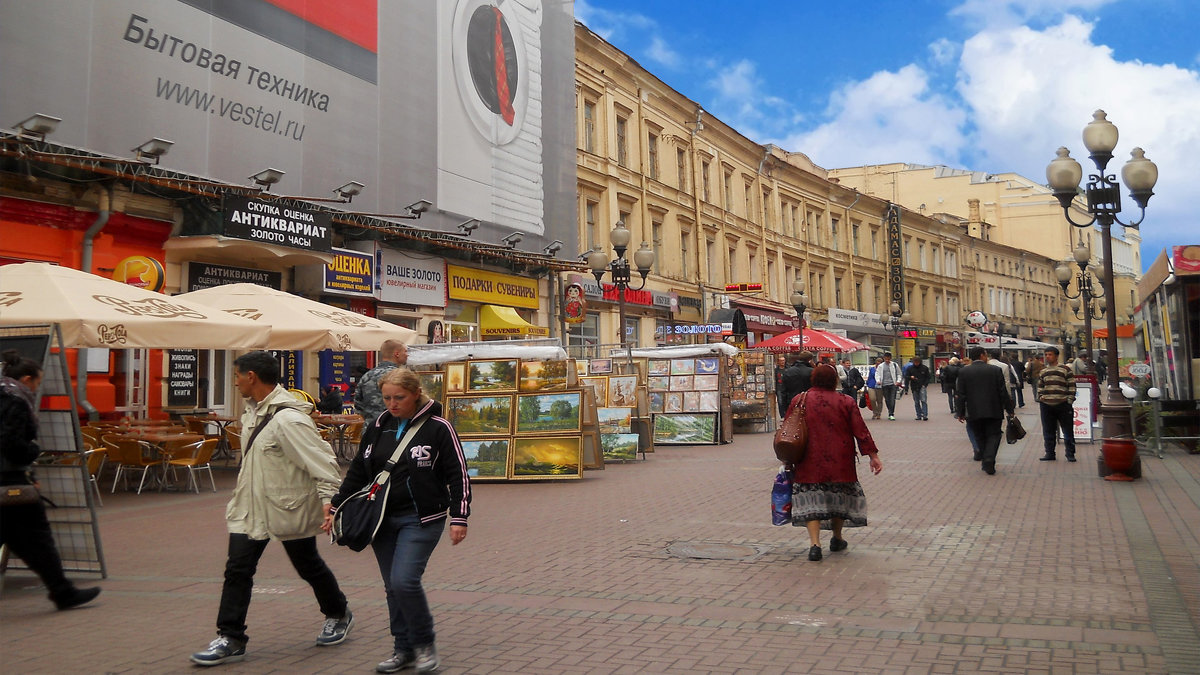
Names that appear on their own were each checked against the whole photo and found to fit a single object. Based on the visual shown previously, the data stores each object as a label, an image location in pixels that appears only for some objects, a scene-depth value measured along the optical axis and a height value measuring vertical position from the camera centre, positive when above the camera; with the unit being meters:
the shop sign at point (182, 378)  16.17 +0.53
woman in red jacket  7.80 -0.55
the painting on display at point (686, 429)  19.75 -0.52
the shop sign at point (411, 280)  20.86 +2.82
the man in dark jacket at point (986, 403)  13.03 -0.05
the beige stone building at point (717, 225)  30.53 +7.48
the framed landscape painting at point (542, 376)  13.79 +0.41
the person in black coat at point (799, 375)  17.00 +0.48
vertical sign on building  56.28 +8.30
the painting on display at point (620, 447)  16.25 -0.72
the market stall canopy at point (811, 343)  27.11 +1.69
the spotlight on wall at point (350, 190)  18.31 +4.13
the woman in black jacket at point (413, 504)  4.72 -0.48
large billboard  14.53 +5.92
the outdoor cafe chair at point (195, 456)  12.07 -0.60
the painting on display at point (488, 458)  13.57 -0.73
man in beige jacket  5.00 -0.44
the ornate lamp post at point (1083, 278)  24.20 +3.59
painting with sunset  13.44 -0.73
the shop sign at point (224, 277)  16.66 +2.37
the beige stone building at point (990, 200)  74.56 +16.03
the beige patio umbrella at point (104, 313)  9.84 +1.04
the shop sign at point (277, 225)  16.08 +3.17
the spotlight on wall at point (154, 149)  14.47 +3.89
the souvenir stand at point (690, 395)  19.80 +0.17
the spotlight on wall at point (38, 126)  12.93 +3.81
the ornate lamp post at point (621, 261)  19.72 +3.08
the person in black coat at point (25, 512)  6.07 -0.64
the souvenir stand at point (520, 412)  13.50 -0.10
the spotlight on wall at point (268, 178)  16.41 +3.90
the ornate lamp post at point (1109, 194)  12.18 +2.81
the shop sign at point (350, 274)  18.92 +2.65
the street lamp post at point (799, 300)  29.21 +3.11
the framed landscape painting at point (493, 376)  13.88 +0.43
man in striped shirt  14.47 +0.07
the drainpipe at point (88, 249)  14.26 +2.43
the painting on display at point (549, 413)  13.54 -0.11
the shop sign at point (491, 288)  23.38 +2.98
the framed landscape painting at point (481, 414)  13.73 -0.12
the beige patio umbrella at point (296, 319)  13.10 +1.24
